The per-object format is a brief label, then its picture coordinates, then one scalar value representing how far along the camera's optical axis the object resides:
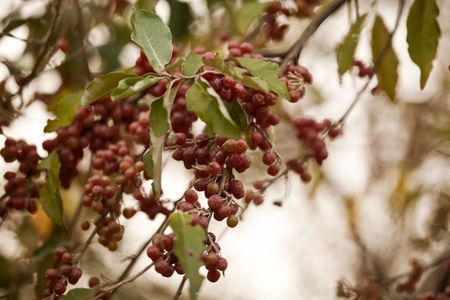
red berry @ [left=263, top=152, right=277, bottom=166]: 0.93
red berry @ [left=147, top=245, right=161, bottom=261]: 0.85
